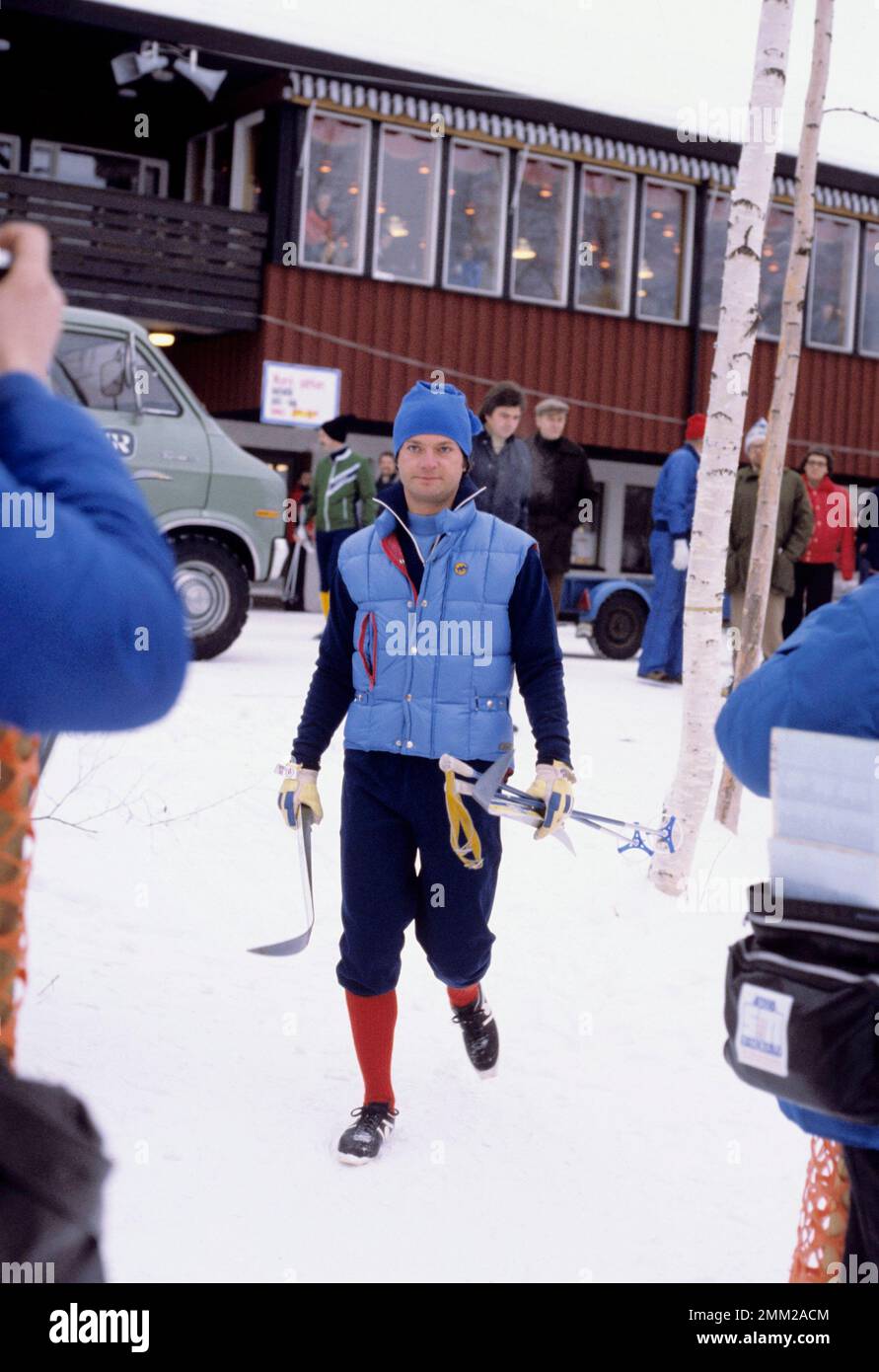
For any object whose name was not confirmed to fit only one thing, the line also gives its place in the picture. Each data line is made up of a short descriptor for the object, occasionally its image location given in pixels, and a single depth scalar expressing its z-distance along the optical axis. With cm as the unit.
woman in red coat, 1212
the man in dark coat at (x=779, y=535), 1090
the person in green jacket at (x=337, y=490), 1180
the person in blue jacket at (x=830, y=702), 202
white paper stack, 197
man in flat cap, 1066
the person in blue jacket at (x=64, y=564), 103
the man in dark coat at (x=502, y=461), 845
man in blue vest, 387
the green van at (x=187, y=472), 982
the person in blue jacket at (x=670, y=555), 1091
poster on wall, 1802
